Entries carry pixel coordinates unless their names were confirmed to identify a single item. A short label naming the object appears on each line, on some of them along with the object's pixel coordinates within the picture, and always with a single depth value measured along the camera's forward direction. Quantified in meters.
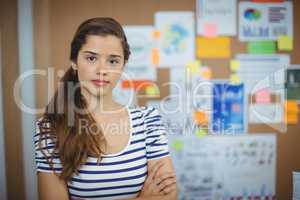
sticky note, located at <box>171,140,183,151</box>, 1.87
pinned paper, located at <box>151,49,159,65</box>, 1.82
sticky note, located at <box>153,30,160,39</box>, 1.81
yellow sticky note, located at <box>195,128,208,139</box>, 1.87
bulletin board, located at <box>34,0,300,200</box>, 1.76
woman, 1.46
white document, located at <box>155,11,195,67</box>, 1.81
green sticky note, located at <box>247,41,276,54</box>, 1.87
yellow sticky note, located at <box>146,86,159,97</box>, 1.83
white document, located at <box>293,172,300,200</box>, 1.96
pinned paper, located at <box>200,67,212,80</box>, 1.85
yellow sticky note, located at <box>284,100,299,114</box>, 1.92
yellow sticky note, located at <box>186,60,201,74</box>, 1.84
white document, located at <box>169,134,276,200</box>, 1.90
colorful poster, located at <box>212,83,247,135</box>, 1.87
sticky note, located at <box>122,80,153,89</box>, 1.82
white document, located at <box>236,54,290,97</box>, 1.88
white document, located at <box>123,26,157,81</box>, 1.80
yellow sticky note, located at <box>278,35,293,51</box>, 1.88
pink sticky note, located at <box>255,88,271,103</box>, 1.90
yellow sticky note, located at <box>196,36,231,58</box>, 1.84
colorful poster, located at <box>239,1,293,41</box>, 1.86
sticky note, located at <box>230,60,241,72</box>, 1.87
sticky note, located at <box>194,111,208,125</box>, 1.86
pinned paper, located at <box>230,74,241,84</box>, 1.87
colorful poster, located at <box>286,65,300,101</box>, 1.90
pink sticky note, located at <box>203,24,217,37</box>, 1.84
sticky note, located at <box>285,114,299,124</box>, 1.93
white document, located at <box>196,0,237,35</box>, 1.84
